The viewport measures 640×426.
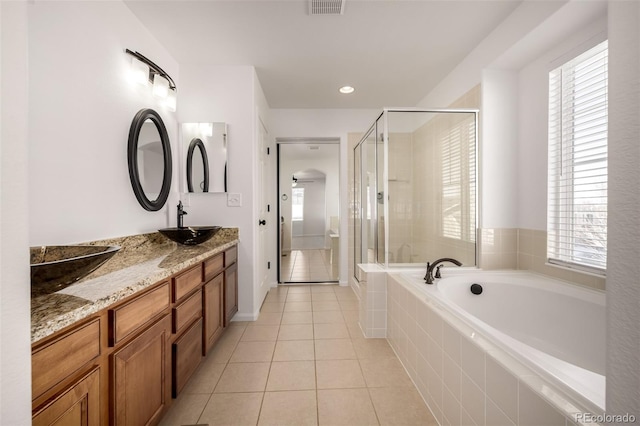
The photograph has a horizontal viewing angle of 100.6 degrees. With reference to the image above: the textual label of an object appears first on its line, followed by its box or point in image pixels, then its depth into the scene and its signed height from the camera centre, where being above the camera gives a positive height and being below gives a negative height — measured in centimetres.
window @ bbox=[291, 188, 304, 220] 696 +19
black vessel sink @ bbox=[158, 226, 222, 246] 187 -17
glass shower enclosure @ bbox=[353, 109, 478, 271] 239 +25
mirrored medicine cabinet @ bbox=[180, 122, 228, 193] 250 +50
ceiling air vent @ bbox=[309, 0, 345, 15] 172 +135
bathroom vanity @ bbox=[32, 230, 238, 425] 71 -48
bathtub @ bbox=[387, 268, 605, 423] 84 -55
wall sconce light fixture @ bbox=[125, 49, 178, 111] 185 +100
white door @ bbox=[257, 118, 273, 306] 290 -5
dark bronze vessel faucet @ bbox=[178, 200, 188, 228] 235 -4
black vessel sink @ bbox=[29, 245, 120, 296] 72 -18
